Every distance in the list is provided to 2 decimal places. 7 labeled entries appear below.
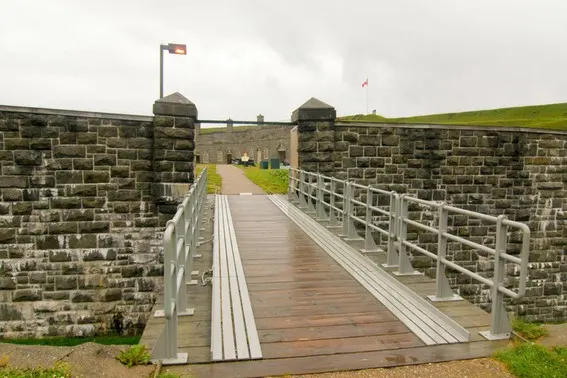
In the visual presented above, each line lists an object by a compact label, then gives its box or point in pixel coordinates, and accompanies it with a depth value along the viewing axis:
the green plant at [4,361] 3.60
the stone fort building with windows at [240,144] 44.34
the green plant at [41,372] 3.35
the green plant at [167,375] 3.40
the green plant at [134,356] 3.64
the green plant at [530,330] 4.10
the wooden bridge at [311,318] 3.79
